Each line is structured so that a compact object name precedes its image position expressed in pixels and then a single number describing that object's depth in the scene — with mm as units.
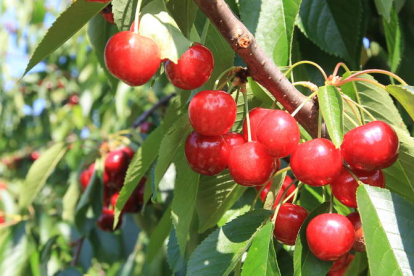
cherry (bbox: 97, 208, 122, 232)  857
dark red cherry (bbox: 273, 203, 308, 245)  478
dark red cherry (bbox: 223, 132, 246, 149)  487
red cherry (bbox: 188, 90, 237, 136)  462
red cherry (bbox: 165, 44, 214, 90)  446
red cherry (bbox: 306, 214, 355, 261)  450
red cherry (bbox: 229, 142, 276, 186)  463
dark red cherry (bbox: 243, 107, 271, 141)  488
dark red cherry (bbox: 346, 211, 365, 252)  470
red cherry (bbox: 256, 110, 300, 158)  452
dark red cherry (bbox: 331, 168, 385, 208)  460
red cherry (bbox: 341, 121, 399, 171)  442
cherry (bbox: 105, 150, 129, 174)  815
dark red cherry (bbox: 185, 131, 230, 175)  475
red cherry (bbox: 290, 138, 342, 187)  448
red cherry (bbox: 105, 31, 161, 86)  425
